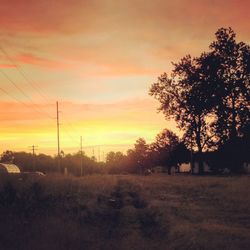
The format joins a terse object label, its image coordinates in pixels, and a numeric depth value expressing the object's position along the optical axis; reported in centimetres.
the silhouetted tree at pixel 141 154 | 11395
